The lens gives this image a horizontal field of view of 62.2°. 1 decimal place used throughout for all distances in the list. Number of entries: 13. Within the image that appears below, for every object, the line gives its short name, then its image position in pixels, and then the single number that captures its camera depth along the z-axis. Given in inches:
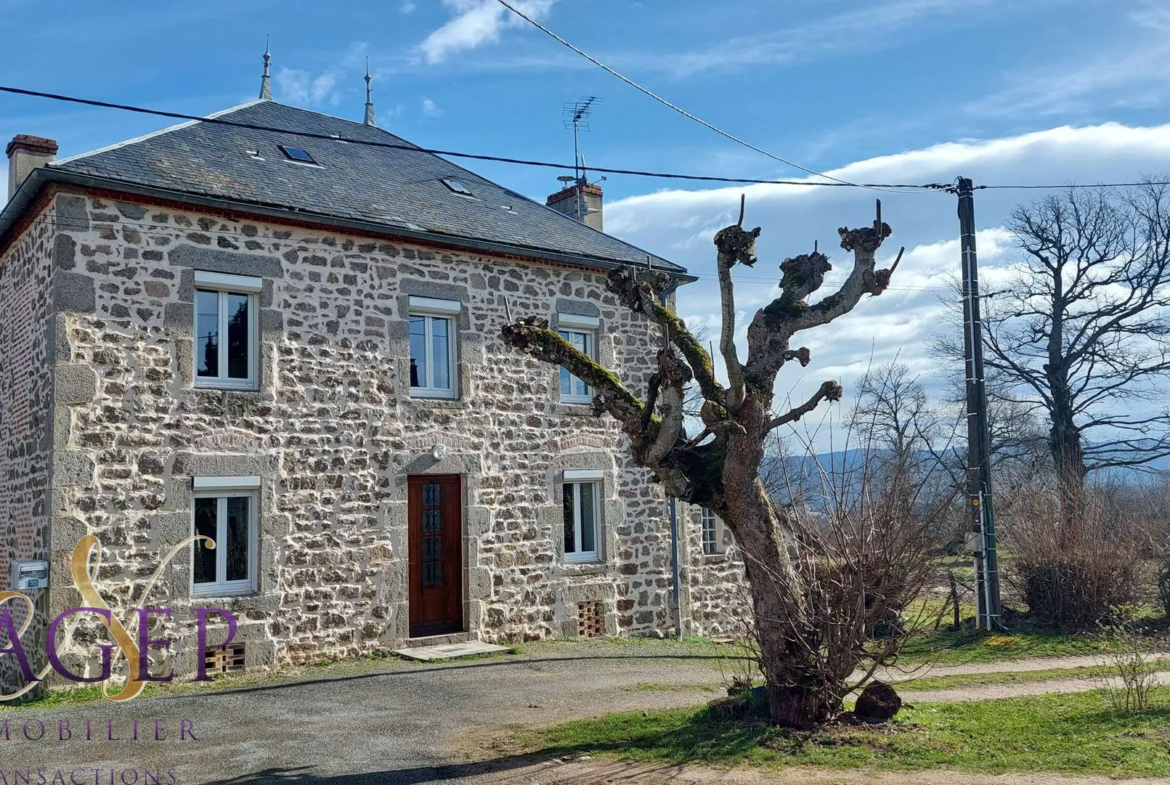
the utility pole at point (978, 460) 481.1
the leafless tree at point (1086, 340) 977.5
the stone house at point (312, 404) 396.5
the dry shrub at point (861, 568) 262.1
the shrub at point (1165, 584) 489.7
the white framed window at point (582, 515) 533.3
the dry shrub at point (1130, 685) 296.4
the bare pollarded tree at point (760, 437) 264.5
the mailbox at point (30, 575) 372.2
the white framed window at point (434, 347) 490.3
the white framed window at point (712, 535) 594.2
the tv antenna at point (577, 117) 699.4
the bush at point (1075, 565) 479.2
